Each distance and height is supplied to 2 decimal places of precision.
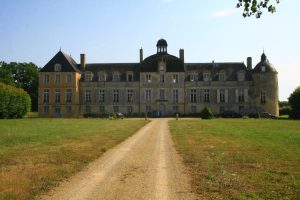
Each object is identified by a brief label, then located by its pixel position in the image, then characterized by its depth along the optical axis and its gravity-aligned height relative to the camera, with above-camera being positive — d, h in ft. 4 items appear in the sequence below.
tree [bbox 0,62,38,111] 180.42 +20.89
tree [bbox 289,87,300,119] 117.75 +2.45
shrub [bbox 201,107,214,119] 110.74 -1.58
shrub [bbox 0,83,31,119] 107.04 +3.00
